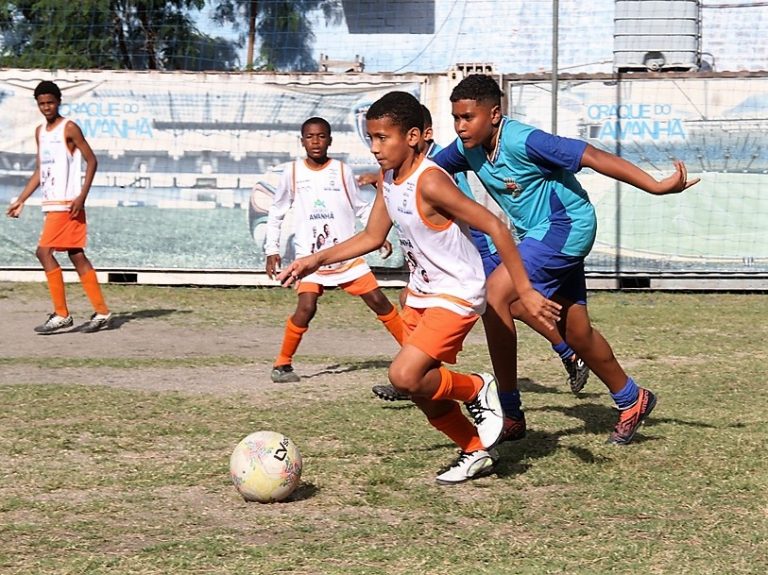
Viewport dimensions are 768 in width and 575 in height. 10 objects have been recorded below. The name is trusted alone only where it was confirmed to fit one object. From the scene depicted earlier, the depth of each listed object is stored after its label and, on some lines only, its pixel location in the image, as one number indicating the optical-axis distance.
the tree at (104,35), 20.12
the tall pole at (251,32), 21.30
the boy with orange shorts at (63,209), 11.50
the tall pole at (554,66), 13.50
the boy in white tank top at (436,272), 5.60
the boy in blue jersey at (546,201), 6.27
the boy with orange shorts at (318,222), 8.98
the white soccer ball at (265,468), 5.48
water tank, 18.83
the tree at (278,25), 22.28
